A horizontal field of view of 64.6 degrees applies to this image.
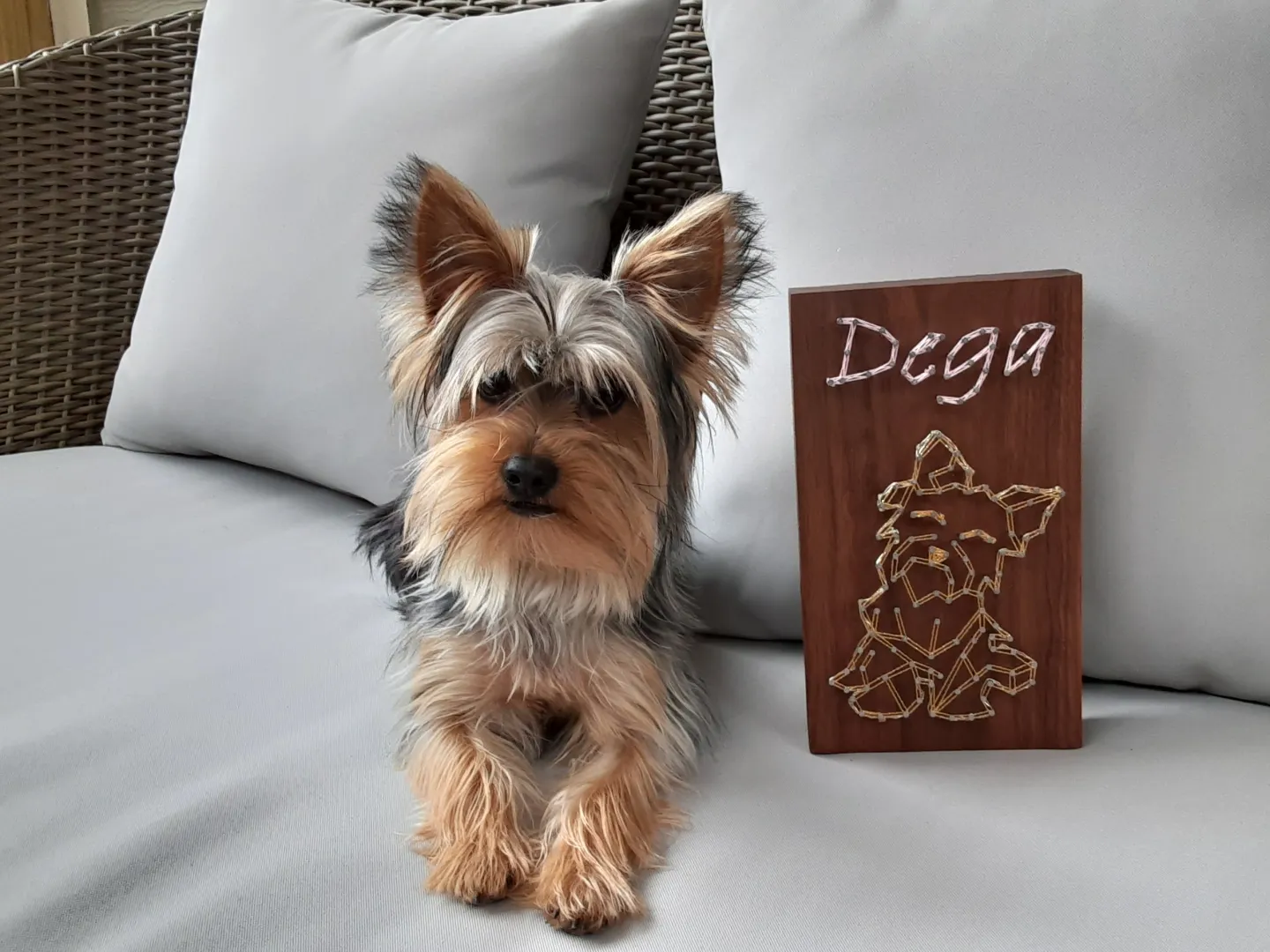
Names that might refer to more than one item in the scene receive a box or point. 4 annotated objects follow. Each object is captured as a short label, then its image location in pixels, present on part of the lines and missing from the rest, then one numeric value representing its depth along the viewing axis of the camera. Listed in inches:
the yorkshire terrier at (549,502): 36.3
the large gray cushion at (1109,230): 37.1
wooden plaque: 36.4
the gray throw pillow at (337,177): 51.4
